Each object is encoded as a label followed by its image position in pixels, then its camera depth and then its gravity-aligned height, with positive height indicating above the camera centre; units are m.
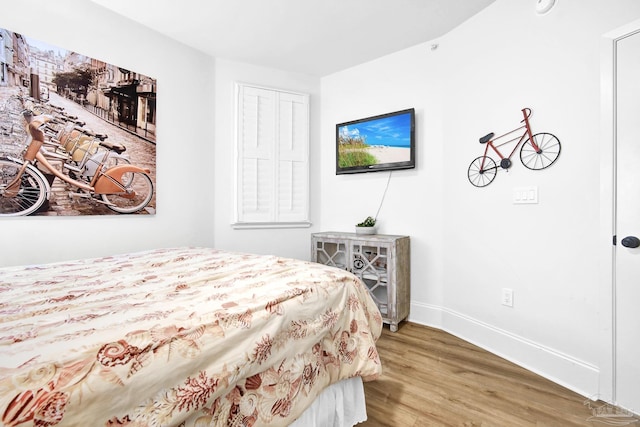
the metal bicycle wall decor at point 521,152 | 1.85 +0.40
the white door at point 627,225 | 1.46 -0.07
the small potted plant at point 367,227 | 2.86 -0.15
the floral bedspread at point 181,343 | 0.59 -0.33
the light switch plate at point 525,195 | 1.92 +0.11
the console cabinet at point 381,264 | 2.52 -0.48
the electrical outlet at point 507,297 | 2.05 -0.60
